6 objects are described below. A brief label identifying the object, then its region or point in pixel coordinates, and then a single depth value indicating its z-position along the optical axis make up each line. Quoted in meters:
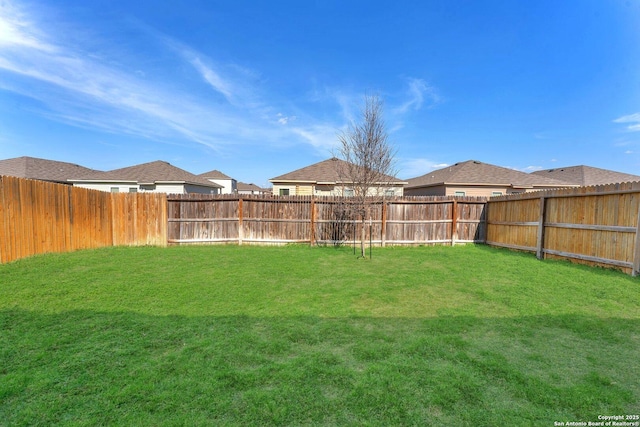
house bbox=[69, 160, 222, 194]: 18.81
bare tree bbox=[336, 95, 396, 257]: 8.39
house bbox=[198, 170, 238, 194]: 41.03
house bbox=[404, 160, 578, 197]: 18.33
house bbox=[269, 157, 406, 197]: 16.80
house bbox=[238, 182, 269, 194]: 53.02
